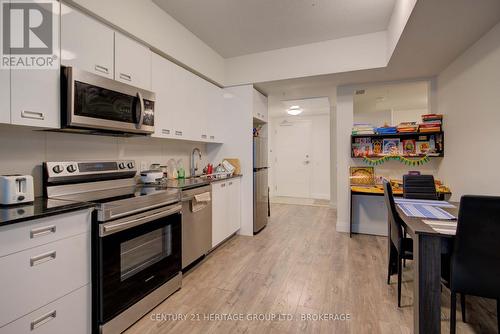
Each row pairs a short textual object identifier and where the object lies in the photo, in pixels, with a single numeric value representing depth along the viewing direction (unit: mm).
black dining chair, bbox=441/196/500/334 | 1249
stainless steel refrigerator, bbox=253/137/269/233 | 3598
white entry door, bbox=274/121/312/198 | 6668
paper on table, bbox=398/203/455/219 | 1725
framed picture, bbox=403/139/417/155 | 3367
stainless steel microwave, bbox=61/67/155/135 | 1584
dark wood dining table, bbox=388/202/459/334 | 1412
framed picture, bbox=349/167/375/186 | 3637
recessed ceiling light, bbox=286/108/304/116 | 5755
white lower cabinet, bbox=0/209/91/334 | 1108
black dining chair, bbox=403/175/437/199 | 2545
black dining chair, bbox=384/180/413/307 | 1881
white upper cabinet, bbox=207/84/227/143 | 3316
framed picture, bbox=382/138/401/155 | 3449
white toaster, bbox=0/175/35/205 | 1355
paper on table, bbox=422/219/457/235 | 1393
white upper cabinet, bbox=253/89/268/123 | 3604
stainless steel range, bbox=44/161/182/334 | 1470
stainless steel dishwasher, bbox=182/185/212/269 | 2321
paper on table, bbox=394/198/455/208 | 2094
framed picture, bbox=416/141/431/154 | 3294
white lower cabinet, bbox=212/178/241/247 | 2904
